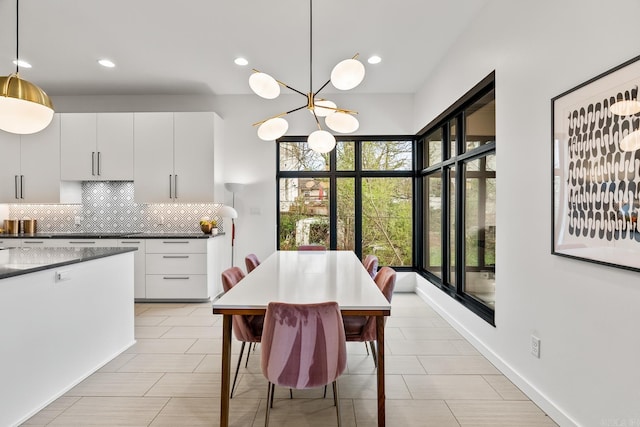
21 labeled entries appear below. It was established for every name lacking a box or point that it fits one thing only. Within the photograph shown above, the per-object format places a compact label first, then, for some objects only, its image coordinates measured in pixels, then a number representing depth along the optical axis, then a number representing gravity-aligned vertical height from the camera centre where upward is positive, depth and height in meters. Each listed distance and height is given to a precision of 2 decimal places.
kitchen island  1.93 -0.71
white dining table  1.73 -0.45
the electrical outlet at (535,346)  2.18 -0.85
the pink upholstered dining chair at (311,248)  3.94 -0.40
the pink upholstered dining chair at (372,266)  2.95 -0.46
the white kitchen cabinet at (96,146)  4.62 +0.91
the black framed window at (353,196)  5.18 +0.26
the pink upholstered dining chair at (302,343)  1.57 -0.60
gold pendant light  1.64 +0.53
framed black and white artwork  1.50 +0.22
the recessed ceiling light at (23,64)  3.86 +1.72
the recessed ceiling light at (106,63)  3.86 +1.72
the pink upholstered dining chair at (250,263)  3.07 -0.45
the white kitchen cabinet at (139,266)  4.43 -0.69
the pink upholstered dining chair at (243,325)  2.17 -0.72
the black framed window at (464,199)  3.07 +0.15
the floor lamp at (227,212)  4.54 +0.02
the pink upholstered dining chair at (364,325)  2.23 -0.73
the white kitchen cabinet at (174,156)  4.62 +0.77
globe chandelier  2.24 +0.78
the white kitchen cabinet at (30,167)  4.63 +0.62
